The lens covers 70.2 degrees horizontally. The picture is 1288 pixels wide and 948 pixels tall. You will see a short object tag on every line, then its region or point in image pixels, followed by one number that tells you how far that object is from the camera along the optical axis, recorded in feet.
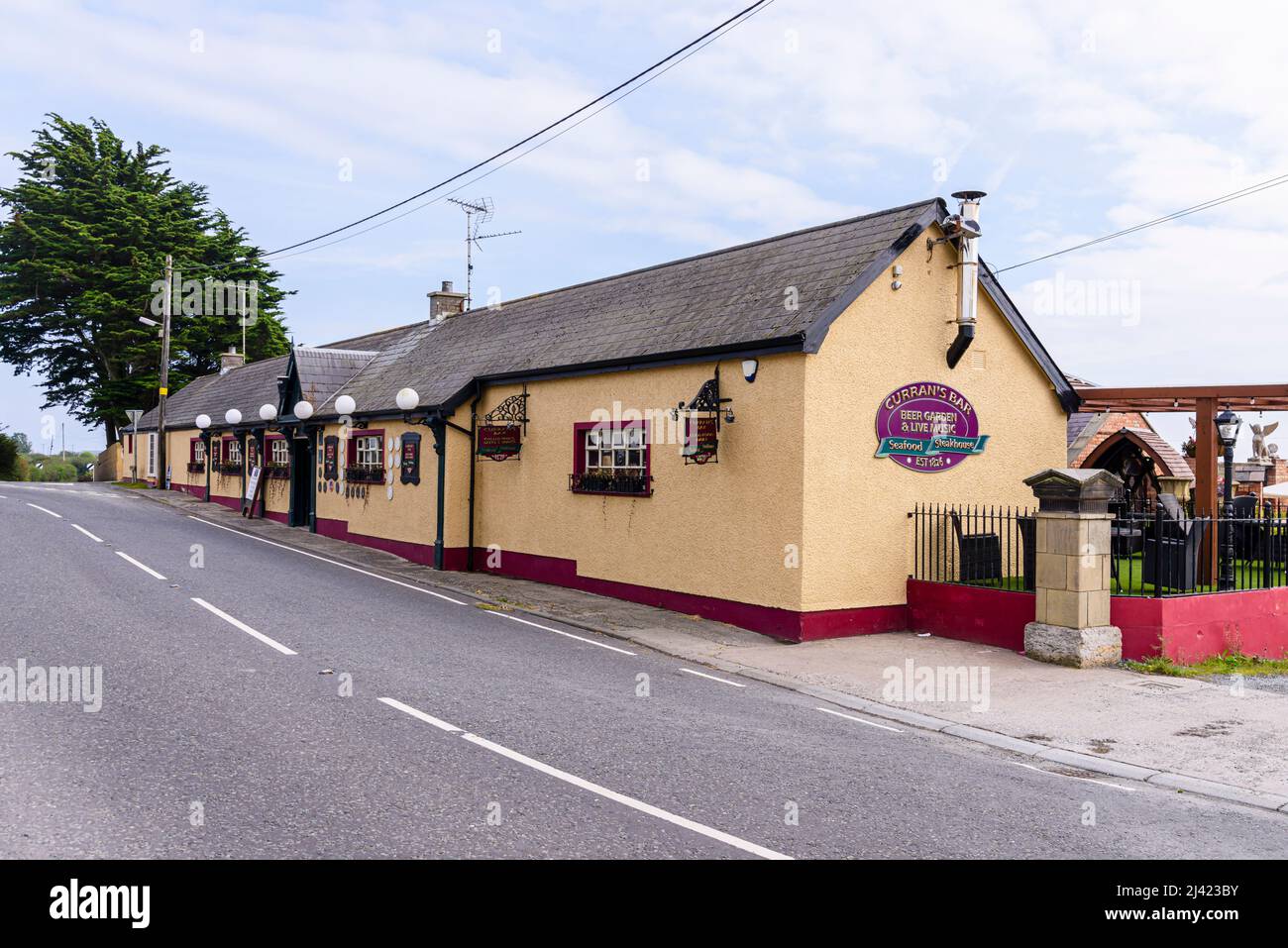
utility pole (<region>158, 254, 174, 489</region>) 117.91
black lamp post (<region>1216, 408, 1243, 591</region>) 51.33
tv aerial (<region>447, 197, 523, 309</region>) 102.83
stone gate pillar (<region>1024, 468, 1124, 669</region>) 34.53
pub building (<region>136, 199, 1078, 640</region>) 40.11
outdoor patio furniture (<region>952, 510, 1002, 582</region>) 41.65
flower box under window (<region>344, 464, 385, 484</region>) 69.92
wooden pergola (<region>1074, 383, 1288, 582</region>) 45.52
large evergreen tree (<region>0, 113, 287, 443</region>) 147.74
